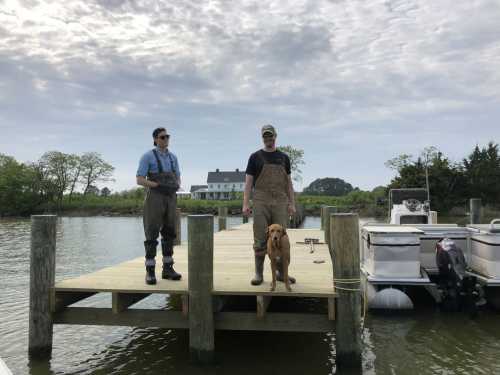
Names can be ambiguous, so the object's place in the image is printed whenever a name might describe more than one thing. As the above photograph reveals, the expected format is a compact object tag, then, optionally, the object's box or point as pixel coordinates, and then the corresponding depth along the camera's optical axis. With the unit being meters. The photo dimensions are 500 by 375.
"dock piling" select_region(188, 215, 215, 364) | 5.42
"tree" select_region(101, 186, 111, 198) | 87.77
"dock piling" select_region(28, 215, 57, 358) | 5.67
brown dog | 5.28
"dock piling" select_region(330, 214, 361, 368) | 5.28
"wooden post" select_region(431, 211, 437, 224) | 12.93
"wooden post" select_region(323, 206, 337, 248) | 10.53
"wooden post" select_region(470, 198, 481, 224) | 13.46
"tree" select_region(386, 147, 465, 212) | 42.00
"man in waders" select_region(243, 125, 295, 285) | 5.73
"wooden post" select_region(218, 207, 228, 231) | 16.21
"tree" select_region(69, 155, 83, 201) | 77.11
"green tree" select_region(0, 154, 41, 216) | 64.88
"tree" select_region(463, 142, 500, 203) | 43.78
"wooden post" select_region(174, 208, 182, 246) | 11.15
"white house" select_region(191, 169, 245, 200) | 95.31
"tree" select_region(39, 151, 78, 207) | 72.50
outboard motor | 7.77
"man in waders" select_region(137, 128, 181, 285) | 5.83
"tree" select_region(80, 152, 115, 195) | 79.81
